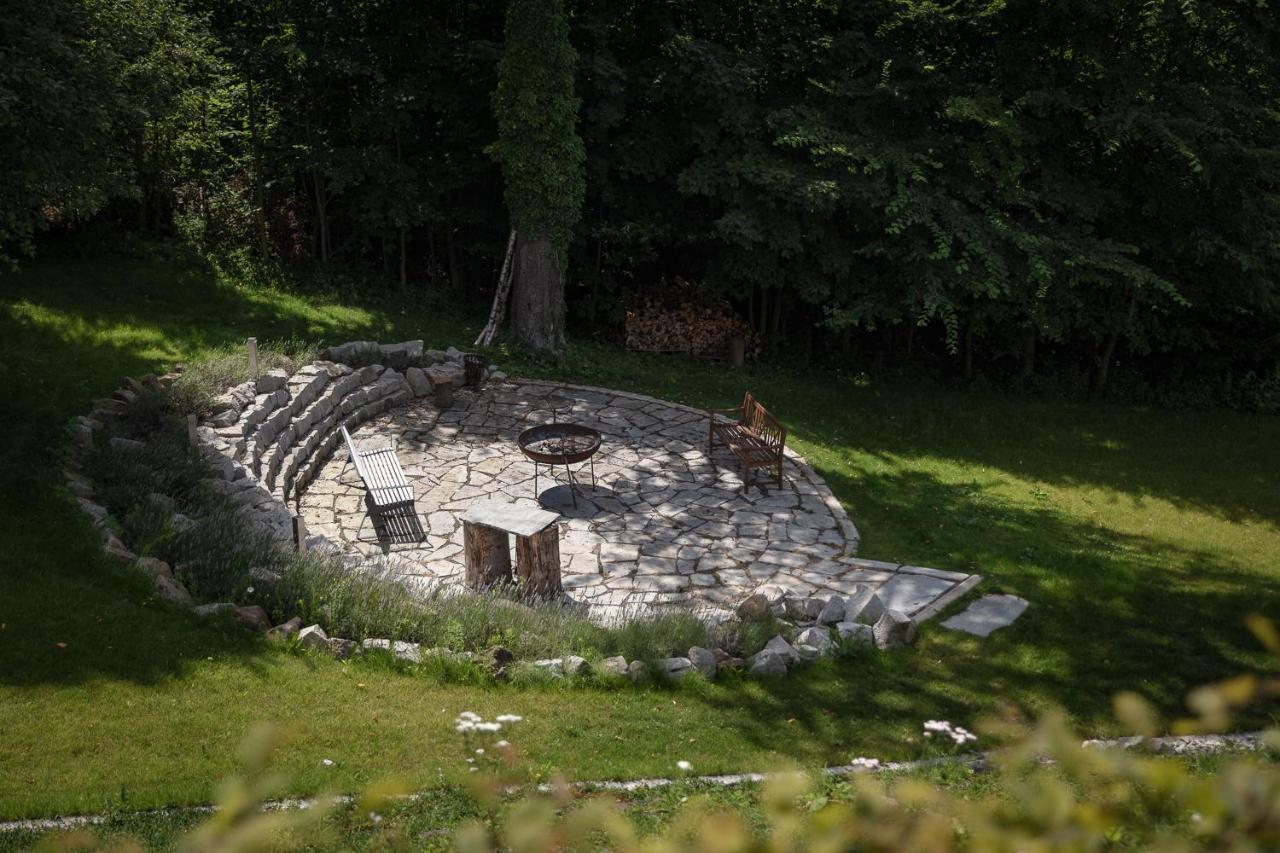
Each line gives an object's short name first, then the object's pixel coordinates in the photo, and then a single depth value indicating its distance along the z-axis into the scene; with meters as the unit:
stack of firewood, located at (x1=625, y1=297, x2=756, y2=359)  17.66
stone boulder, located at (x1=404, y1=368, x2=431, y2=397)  14.21
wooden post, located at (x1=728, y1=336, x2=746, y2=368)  17.17
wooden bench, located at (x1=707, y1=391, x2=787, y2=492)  11.83
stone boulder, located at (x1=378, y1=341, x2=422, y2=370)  14.55
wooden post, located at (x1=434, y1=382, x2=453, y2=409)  13.99
